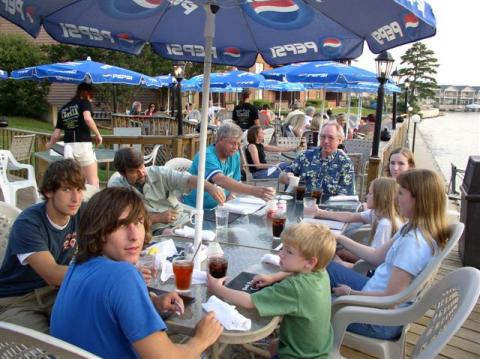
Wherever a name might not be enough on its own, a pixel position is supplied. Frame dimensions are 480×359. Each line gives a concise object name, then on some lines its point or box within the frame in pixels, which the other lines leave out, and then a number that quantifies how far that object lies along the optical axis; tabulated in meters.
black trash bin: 4.33
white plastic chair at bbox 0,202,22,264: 2.59
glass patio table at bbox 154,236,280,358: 1.62
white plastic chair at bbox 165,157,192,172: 4.63
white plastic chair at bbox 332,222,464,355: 2.11
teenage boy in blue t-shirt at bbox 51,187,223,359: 1.31
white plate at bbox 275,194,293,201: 3.85
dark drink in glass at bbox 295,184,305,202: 3.85
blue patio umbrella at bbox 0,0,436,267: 2.26
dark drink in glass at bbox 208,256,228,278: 1.95
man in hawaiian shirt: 4.45
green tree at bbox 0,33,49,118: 20.12
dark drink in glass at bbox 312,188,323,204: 3.92
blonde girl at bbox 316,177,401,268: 2.89
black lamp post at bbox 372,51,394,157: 7.09
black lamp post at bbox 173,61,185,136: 8.71
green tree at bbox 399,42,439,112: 64.50
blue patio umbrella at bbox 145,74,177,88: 15.82
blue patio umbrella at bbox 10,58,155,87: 8.88
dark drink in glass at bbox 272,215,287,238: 2.74
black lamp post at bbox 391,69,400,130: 16.38
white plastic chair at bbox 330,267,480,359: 1.69
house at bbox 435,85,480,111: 143.12
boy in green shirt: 1.78
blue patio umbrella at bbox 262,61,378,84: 8.09
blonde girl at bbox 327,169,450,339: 2.19
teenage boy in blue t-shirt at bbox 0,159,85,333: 2.11
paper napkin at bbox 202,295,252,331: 1.63
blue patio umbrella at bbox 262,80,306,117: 17.16
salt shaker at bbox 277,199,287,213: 3.25
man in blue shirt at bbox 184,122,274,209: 3.72
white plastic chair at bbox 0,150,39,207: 5.14
